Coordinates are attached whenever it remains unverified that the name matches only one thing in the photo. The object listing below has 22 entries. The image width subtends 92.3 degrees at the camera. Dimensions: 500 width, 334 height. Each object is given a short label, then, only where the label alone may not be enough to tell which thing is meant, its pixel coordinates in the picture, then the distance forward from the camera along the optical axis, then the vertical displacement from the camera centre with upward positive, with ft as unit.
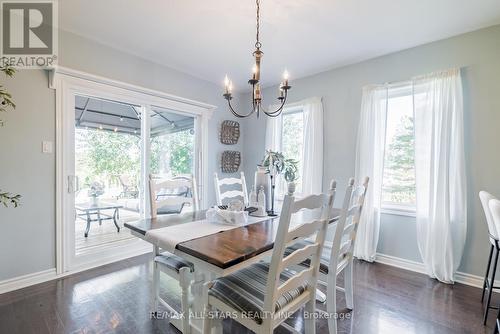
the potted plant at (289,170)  8.40 -0.21
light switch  7.93 +0.53
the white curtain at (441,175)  8.02 -0.32
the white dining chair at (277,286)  3.67 -2.24
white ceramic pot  7.06 -0.51
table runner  4.57 -1.47
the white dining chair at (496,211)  5.13 -0.99
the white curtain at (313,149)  11.33 +0.74
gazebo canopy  9.10 +1.97
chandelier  5.78 +1.90
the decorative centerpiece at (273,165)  7.29 -0.03
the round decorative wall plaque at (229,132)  13.79 +1.85
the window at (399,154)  9.43 +0.45
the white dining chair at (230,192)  8.18 -1.02
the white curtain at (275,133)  13.08 +1.69
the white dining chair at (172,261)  4.64 -2.30
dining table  3.84 -1.49
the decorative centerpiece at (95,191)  9.55 -1.18
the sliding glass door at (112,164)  8.70 -0.06
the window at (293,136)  12.42 +1.48
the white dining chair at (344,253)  5.24 -2.25
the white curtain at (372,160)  9.62 +0.20
